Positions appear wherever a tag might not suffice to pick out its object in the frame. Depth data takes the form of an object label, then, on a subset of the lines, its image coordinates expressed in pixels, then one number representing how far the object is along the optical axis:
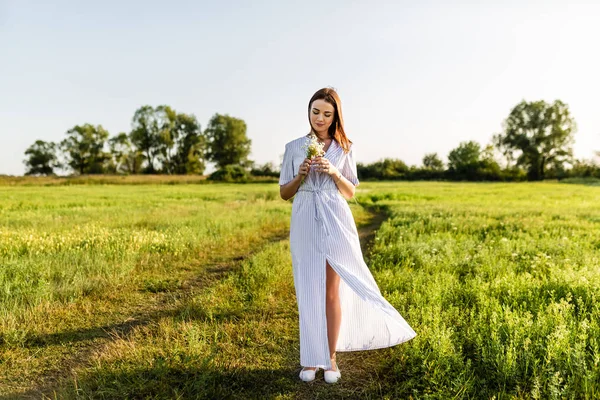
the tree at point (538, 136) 78.75
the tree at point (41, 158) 93.62
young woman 3.92
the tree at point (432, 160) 94.54
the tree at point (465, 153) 95.44
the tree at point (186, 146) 89.19
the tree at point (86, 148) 90.00
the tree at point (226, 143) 91.75
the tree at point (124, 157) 88.56
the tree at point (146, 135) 89.44
